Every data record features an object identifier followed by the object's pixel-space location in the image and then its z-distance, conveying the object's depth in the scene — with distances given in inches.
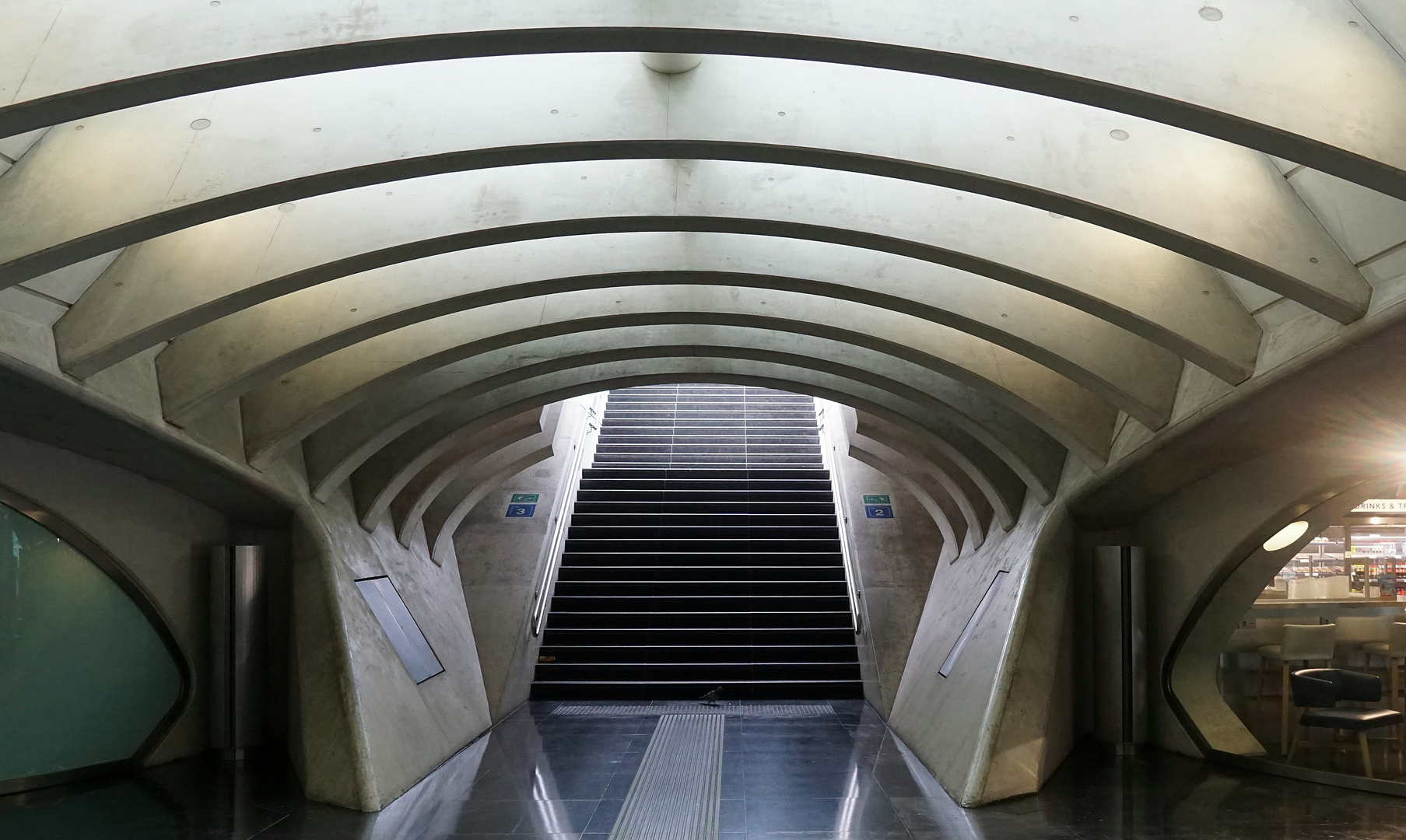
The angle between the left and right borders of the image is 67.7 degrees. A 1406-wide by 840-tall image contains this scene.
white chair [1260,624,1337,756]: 364.5
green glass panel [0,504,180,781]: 351.6
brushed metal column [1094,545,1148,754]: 426.3
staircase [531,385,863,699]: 588.4
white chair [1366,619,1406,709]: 334.6
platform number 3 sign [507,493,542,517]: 676.1
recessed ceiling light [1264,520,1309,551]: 374.3
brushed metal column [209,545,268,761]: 419.2
